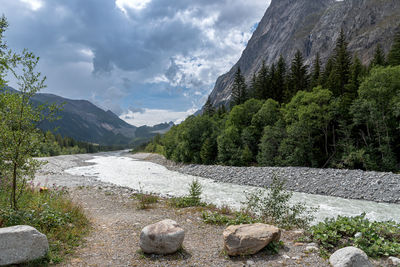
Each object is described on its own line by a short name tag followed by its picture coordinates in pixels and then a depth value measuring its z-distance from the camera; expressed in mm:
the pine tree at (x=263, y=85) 56781
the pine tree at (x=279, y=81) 54531
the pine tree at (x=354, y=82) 35938
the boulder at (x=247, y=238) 5855
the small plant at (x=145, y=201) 11826
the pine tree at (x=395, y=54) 39081
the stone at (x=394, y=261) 5137
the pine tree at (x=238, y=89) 64812
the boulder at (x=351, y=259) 4887
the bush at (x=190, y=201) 12193
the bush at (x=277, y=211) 9098
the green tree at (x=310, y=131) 35156
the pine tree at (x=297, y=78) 49719
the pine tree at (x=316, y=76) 44594
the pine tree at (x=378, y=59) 42328
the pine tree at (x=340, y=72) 40156
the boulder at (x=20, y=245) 4867
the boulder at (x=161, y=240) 5930
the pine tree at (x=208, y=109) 75938
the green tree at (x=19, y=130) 6410
